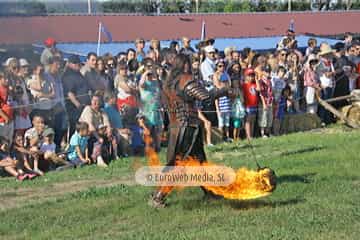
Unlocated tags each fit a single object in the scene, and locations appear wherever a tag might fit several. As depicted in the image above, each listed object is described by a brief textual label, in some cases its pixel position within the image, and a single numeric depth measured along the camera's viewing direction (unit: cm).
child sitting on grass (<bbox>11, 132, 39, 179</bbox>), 1206
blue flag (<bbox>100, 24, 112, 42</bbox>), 2142
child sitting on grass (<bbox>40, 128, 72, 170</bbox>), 1244
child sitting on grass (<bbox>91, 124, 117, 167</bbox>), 1299
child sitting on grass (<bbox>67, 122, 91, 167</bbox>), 1285
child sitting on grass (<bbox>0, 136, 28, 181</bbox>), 1190
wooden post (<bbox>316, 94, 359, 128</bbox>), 1789
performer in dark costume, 934
